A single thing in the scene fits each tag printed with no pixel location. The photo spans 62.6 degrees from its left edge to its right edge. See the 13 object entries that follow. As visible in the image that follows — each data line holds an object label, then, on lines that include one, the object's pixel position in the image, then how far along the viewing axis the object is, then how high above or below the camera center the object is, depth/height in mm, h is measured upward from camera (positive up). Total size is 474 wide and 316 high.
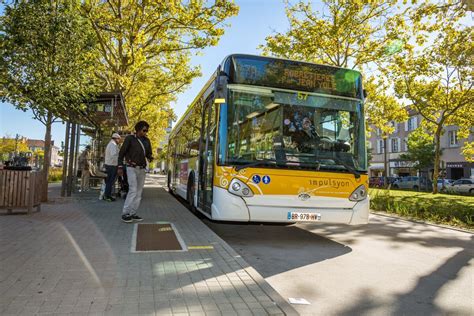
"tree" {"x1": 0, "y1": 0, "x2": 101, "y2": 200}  9430 +2979
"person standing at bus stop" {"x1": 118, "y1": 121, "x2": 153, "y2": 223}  7938 +222
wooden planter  8555 -352
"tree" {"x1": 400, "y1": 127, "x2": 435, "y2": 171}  44219 +3840
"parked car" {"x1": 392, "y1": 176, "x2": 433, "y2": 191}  38281 -106
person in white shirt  11977 +569
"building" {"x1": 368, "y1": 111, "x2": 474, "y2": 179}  47125 +4100
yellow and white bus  6594 +624
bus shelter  12633 +2028
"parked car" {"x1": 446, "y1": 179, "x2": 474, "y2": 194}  35312 -263
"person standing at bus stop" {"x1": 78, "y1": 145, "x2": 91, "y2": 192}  14461 +333
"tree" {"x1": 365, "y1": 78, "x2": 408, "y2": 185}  23797 +4817
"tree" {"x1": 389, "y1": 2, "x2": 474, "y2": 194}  20578 +6141
